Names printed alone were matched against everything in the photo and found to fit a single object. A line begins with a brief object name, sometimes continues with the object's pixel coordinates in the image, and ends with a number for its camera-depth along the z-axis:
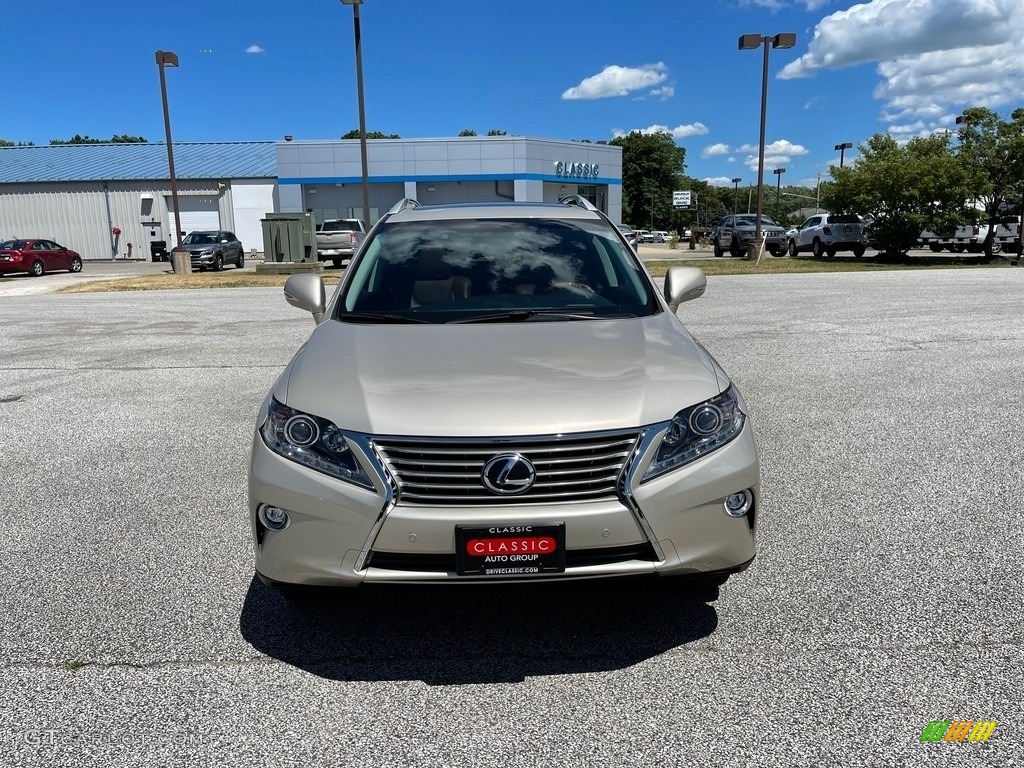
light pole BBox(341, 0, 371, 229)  21.91
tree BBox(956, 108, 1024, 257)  28.58
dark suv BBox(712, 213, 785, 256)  32.59
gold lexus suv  2.66
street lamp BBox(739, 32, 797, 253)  26.34
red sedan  29.34
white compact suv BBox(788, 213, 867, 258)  30.05
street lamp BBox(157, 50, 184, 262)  26.47
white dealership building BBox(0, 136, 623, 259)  43.16
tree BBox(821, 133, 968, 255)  27.34
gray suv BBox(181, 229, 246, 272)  31.31
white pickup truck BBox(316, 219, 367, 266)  28.28
